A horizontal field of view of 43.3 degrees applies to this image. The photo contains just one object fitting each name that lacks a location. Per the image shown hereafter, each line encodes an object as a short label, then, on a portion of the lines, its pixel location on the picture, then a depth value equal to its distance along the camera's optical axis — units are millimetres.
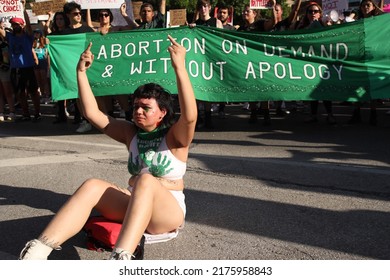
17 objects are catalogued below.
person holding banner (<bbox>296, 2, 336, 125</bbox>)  7629
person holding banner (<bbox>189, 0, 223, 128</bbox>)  7727
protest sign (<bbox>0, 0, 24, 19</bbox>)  9102
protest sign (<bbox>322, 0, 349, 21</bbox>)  8969
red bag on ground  3133
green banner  6902
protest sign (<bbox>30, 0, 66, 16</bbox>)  8766
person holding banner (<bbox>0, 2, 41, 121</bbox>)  8930
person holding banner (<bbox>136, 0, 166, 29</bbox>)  7887
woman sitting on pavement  2797
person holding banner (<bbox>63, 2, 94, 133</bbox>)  7859
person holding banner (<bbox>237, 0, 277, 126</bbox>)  7879
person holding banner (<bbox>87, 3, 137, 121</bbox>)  7742
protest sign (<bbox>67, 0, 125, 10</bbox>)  8133
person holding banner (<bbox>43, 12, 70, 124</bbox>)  8438
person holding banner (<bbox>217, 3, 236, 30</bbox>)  8094
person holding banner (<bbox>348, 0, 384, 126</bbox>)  7550
